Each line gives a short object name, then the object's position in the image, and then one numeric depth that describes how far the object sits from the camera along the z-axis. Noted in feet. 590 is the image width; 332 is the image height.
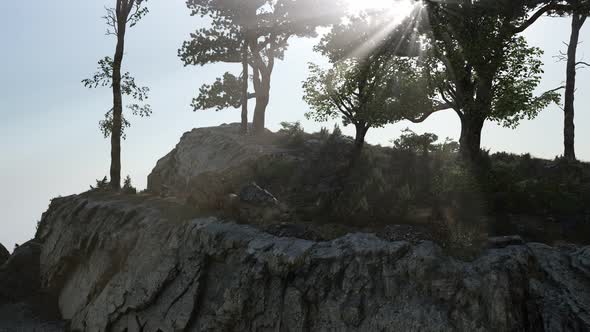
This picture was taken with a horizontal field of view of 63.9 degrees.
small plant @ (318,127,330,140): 104.51
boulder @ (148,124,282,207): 64.08
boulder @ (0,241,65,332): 68.49
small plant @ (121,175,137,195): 85.10
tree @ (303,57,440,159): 79.30
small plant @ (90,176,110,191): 92.35
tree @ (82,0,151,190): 90.12
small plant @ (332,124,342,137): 99.91
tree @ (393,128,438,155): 85.56
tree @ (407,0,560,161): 65.62
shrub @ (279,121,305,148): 99.93
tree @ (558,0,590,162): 96.68
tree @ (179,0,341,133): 109.19
